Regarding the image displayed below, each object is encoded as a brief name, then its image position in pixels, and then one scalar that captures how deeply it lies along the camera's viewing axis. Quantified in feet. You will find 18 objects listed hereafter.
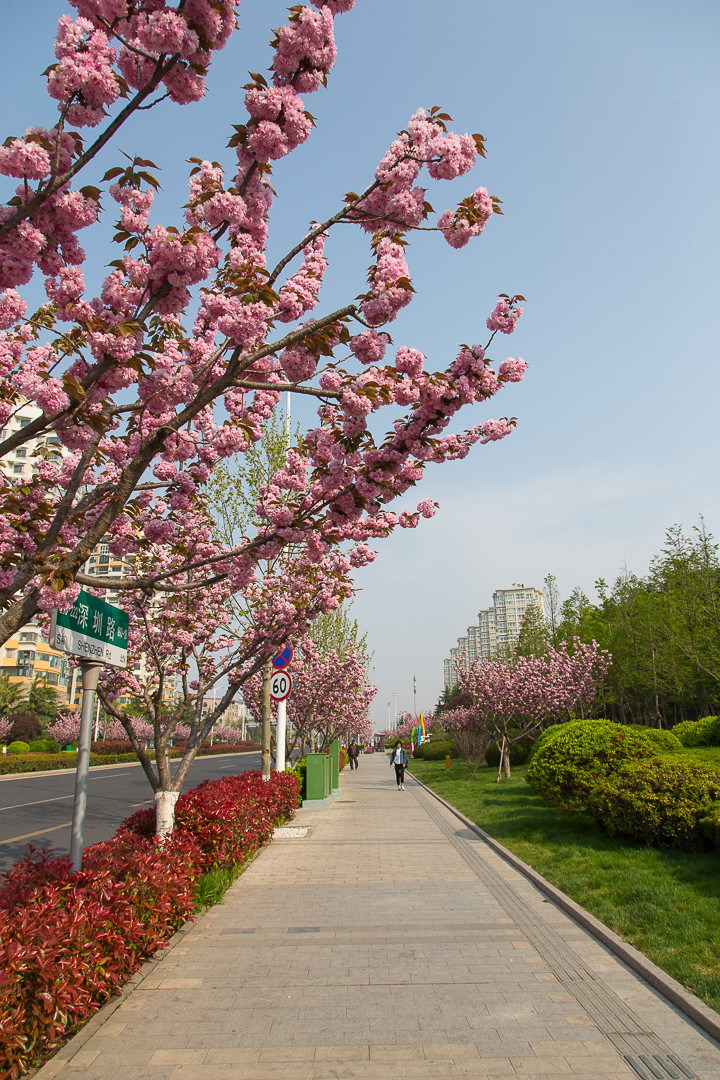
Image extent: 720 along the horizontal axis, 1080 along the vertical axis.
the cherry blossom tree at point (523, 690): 80.74
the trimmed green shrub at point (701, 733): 62.08
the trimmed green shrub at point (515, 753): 100.77
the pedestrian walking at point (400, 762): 78.38
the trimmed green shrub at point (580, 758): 36.19
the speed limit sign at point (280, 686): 47.11
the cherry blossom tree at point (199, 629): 30.68
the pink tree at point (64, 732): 157.48
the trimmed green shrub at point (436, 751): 146.00
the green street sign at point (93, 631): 16.46
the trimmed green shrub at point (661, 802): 28.12
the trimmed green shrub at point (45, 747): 145.05
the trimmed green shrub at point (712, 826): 26.35
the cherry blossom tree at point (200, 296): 11.62
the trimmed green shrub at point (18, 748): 136.12
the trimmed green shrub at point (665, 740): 51.00
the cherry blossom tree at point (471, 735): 90.84
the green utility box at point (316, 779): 59.52
